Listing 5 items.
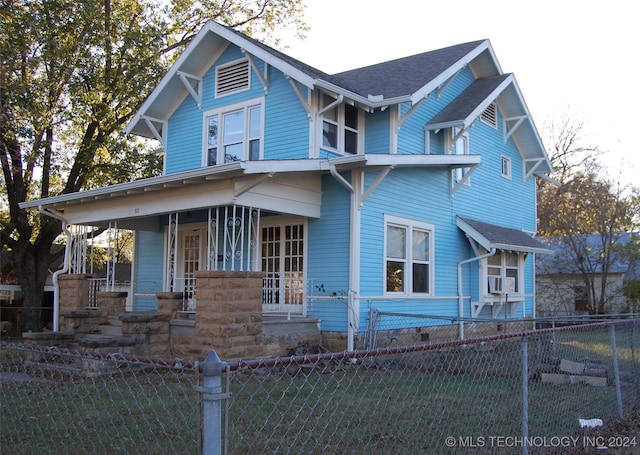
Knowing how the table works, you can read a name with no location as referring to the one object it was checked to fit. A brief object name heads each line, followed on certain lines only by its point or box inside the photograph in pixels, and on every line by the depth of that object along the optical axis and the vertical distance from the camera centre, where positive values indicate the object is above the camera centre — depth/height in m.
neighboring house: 27.33 +0.24
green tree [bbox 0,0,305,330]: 18.91 +5.85
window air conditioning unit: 16.55 -0.09
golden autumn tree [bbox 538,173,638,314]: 27.03 +2.38
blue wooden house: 12.24 +1.95
